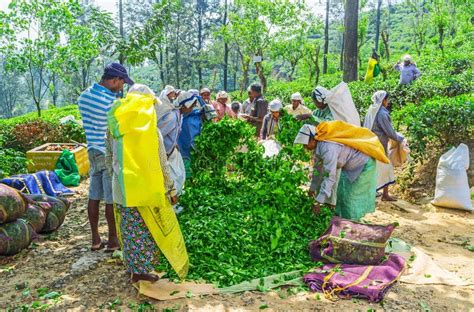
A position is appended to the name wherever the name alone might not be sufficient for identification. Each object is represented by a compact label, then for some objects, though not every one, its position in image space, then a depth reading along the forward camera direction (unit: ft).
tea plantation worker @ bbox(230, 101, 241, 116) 27.35
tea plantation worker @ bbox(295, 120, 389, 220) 14.21
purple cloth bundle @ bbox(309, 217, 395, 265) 12.63
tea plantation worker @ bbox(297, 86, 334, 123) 16.53
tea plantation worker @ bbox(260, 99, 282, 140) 21.18
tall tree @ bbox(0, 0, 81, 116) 37.76
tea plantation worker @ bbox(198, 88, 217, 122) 17.43
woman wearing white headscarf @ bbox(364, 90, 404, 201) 18.81
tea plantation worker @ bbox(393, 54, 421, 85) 35.04
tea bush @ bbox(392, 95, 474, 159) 20.80
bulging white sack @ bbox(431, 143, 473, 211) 18.80
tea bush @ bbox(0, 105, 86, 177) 30.71
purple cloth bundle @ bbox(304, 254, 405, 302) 11.46
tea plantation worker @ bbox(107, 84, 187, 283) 10.73
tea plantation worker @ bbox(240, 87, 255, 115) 25.74
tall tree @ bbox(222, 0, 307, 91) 57.72
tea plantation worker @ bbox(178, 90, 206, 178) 17.35
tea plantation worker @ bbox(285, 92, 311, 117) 22.76
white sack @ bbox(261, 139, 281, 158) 18.87
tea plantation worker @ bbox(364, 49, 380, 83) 33.58
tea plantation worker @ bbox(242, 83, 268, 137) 24.94
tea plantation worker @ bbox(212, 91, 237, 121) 25.57
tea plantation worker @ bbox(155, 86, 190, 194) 15.16
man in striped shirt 13.37
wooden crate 25.30
